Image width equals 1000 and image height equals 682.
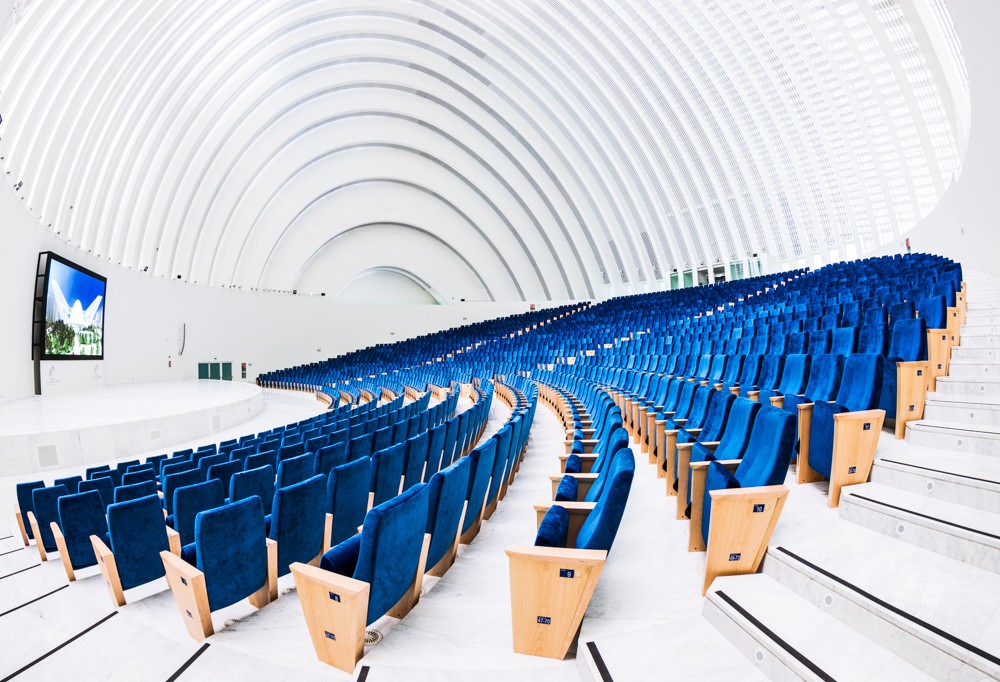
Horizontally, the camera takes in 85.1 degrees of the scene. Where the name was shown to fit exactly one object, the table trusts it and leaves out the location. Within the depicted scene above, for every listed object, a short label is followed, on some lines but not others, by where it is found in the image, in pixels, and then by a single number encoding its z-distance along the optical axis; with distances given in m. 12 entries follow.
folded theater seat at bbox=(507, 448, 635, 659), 1.52
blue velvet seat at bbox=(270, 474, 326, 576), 2.22
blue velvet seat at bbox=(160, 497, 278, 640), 1.84
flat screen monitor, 9.19
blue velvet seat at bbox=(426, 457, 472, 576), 2.03
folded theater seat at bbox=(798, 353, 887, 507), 2.20
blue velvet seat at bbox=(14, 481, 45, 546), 3.58
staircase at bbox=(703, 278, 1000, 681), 1.25
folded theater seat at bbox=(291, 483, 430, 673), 1.51
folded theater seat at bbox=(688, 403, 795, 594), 1.75
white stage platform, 5.80
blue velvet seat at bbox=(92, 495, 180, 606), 2.32
